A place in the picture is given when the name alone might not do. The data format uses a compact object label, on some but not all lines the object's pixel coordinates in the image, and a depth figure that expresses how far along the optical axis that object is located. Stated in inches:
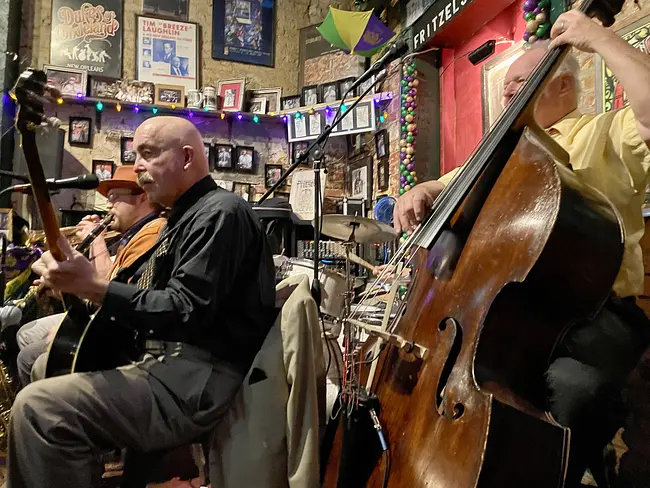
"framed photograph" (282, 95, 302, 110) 208.5
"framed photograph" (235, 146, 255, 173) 211.0
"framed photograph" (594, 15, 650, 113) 77.5
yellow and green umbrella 160.5
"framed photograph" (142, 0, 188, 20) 208.8
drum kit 105.2
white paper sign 166.9
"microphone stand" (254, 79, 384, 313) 77.4
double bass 33.8
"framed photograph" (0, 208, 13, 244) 159.2
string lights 187.9
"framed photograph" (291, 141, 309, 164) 213.0
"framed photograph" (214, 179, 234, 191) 207.8
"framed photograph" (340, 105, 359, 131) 184.0
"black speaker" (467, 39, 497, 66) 131.5
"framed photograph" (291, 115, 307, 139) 203.3
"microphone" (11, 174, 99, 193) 62.1
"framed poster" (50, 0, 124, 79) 197.0
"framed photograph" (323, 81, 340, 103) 197.3
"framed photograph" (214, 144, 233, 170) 207.9
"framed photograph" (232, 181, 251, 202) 210.2
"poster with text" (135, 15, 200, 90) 206.7
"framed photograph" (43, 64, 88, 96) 188.5
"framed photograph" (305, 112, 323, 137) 199.9
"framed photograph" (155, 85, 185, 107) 200.8
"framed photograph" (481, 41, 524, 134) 122.1
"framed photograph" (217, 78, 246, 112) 210.4
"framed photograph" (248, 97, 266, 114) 213.8
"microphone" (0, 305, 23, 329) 81.7
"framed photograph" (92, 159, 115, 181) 196.7
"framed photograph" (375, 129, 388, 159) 176.2
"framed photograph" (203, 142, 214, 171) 207.4
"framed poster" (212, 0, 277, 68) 217.8
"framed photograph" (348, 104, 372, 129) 181.6
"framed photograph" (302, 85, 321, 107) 201.6
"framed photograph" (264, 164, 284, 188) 214.2
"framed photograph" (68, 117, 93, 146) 194.4
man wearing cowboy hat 70.6
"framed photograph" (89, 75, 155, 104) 196.1
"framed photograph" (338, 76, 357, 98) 194.3
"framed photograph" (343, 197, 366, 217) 185.8
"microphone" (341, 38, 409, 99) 70.3
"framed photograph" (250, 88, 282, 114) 215.7
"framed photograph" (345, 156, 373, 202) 190.2
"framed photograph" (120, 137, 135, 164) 200.2
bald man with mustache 43.8
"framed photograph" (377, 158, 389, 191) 176.6
